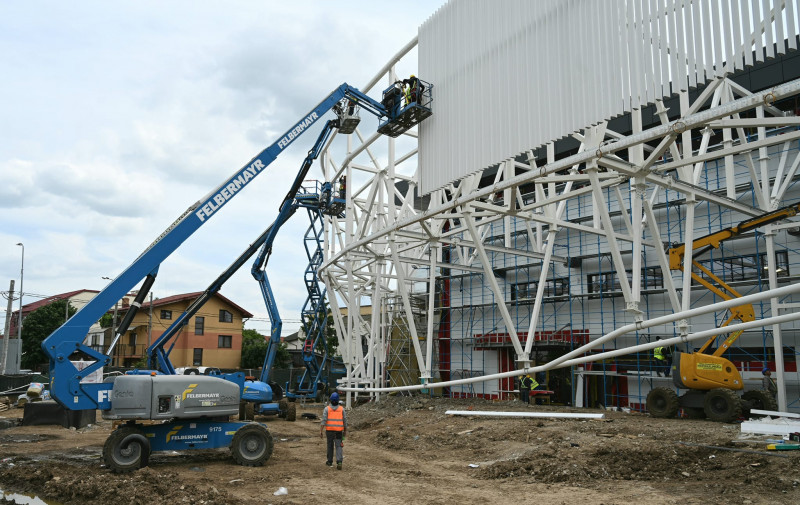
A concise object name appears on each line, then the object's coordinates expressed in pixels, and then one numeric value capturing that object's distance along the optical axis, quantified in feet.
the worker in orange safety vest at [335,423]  39.88
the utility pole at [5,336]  111.10
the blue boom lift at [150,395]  38.45
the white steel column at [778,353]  51.55
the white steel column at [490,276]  49.93
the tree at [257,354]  164.04
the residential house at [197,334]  167.22
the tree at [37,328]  168.45
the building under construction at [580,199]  38.19
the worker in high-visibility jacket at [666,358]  66.39
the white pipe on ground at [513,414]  53.88
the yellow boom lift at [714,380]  51.24
